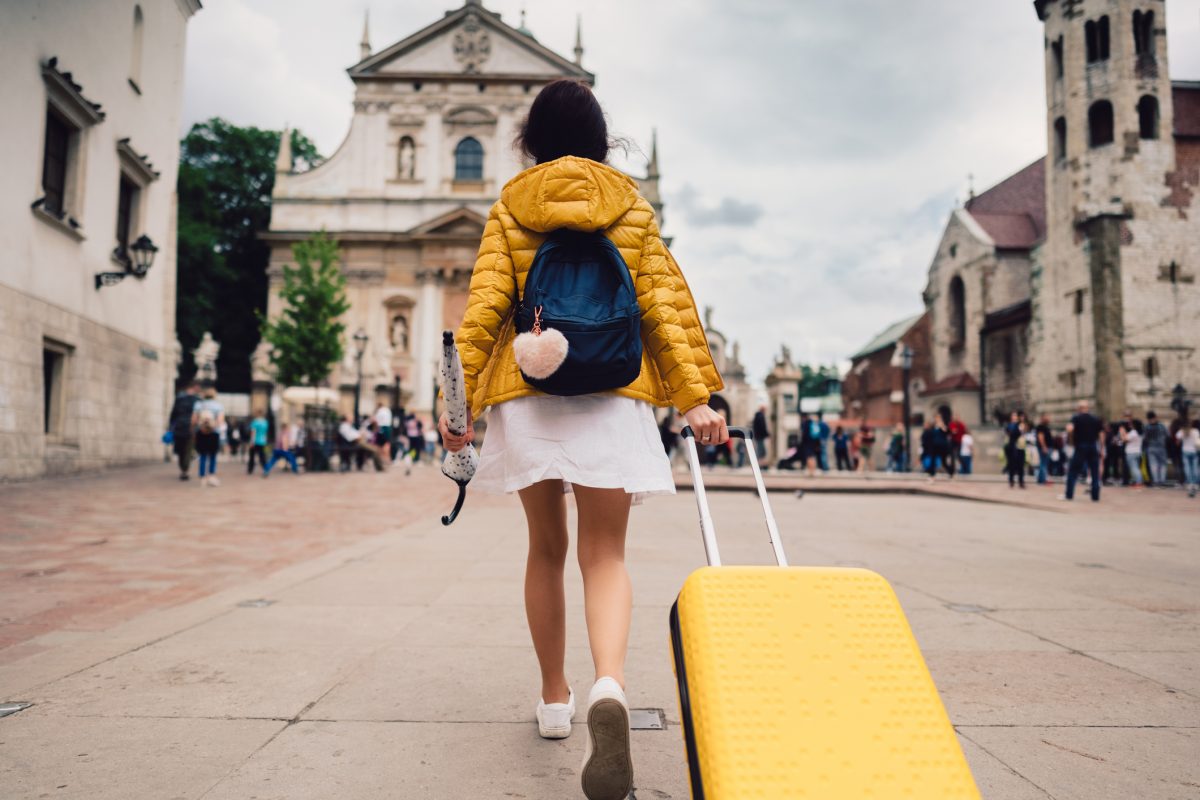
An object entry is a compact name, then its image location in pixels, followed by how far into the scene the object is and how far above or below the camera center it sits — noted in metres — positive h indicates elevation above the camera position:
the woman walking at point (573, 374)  2.06 +0.16
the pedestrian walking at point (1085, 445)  13.19 -0.14
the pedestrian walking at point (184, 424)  13.67 +0.19
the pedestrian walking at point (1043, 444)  19.59 -0.19
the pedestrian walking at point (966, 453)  24.34 -0.53
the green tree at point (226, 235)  40.75 +10.62
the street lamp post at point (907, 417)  24.94 +0.61
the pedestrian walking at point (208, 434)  13.46 +0.02
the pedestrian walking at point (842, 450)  28.84 -0.51
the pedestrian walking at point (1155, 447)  18.94 -0.26
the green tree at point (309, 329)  29.52 +3.92
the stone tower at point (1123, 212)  28.66 +8.20
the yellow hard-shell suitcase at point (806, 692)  1.41 -0.48
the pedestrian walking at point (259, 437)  17.00 -0.04
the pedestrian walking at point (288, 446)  18.53 -0.25
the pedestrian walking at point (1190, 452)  16.25 -0.32
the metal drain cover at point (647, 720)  2.38 -0.86
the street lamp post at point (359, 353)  22.38 +2.39
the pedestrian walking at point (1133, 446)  18.89 -0.23
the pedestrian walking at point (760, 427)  21.58 +0.24
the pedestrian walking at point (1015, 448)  18.45 -0.28
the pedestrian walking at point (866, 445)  27.78 -0.31
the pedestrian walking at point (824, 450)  24.74 -0.46
